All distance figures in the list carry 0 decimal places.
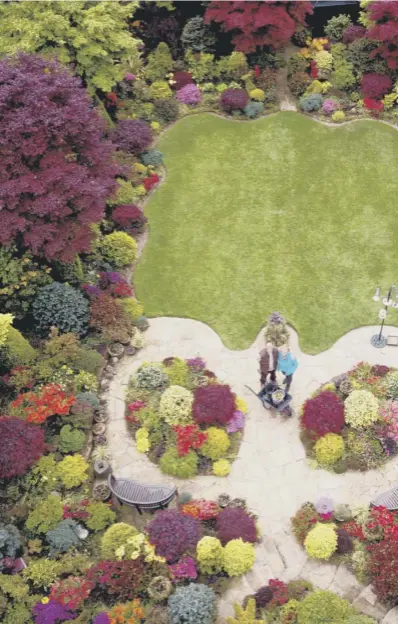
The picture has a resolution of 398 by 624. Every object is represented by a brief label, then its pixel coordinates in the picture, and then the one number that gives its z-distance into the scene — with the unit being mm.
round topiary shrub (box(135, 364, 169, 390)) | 22000
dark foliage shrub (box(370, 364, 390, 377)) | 21938
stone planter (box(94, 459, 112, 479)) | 20078
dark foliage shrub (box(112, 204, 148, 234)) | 26703
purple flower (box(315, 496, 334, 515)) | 18875
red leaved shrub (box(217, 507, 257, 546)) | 18281
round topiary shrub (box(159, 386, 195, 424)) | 20844
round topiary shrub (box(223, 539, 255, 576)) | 17609
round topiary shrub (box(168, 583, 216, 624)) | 16453
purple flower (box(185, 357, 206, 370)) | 22578
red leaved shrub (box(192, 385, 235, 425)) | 20719
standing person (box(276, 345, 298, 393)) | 20484
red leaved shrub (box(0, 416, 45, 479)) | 18984
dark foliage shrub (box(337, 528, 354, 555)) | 18125
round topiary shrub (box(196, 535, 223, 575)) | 17594
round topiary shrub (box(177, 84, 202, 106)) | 32125
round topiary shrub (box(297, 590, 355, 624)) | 16250
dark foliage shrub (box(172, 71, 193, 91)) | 32656
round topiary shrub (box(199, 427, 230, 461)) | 20281
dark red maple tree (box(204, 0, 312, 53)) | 29859
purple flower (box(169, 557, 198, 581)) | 17467
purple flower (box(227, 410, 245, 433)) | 20922
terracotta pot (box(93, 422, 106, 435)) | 21281
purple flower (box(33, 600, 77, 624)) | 16734
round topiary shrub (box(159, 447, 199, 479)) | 20031
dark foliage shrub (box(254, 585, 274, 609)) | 17156
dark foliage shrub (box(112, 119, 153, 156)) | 28772
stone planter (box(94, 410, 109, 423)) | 21578
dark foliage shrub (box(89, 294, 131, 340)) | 23266
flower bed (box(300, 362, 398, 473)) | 20047
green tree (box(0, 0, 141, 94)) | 25906
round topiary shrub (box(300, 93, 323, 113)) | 31234
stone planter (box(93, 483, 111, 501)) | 19672
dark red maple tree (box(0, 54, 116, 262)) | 20719
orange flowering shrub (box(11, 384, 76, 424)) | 20500
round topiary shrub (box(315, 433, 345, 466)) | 20000
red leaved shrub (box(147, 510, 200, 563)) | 17797
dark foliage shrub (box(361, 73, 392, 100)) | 30891
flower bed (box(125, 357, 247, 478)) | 20297
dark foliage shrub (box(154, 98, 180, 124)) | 31562
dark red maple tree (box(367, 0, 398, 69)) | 29234
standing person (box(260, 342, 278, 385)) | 20453
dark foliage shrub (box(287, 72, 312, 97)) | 31797
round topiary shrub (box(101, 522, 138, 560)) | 18031
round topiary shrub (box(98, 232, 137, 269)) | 25844
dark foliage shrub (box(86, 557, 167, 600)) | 17344
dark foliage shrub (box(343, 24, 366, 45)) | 32688
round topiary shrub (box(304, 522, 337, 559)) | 17891
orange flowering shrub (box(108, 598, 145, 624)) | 16625
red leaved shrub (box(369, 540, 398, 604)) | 16859
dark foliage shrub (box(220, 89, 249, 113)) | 31281
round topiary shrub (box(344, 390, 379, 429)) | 20344
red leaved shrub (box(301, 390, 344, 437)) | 20297
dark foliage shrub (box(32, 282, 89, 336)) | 22875
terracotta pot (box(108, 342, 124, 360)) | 23188
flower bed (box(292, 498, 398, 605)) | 17094
